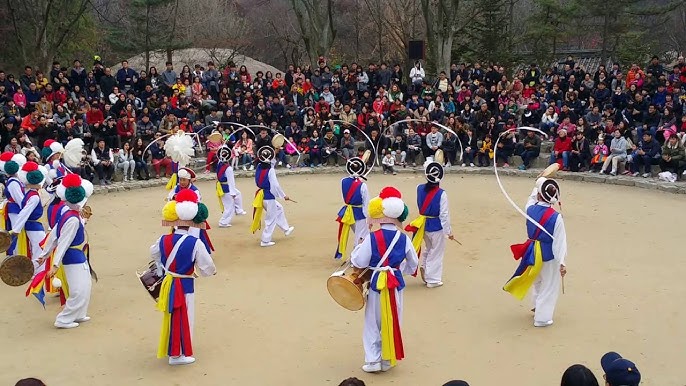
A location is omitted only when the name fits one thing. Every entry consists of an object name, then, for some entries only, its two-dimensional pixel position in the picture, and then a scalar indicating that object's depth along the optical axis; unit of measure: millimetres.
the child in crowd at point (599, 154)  17578
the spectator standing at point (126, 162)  17969
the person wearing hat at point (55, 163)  11758
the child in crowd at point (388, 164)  18703
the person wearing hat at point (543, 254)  7637
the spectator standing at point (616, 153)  17156
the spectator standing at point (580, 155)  17802
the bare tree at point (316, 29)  27328
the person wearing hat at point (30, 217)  9047
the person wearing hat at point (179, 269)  6680
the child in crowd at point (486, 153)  19125
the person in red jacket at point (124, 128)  19062
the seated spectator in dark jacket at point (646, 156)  16766
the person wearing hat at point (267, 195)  11227
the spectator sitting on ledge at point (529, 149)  18609
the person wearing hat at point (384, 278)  6539
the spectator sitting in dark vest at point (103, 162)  17422
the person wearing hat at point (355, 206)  10000
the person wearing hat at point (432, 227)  9078
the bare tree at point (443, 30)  25391
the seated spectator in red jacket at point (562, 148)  17969
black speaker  24453
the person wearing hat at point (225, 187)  12852
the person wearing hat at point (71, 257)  7625
